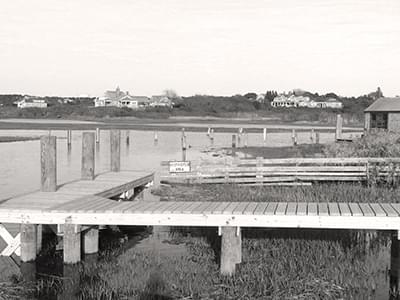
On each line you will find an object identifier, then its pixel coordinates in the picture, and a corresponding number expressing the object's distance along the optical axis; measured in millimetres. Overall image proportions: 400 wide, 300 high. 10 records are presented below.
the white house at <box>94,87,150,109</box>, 143375
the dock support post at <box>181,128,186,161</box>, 39762
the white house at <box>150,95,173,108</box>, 135500
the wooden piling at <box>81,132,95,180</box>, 15060
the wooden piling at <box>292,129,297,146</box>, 46494
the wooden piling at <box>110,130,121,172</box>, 17094
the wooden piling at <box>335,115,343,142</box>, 42612
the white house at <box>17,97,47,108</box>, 143600
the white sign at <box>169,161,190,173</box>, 21094
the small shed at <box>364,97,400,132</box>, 39672
